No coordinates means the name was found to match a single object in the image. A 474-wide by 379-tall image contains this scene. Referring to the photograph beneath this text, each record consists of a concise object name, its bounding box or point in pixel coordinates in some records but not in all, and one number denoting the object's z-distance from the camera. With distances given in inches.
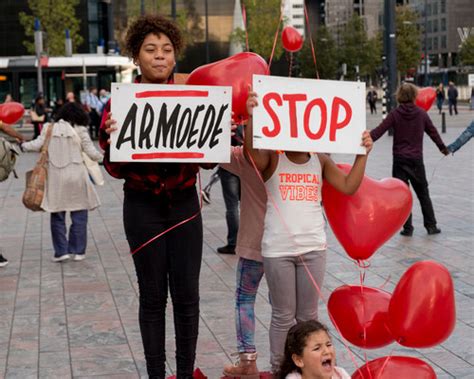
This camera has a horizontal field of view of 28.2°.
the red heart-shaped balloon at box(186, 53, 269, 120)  186.5
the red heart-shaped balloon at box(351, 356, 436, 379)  164.1
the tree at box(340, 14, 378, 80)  2709.2
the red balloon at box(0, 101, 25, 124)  358.0
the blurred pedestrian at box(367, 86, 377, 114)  1876.2
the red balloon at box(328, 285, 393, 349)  171.5
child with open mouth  154.9
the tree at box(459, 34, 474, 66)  2847.0
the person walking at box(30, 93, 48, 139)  1019.3
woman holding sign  179.3
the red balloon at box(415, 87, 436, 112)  390.6
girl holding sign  181.6
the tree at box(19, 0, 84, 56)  2005.4
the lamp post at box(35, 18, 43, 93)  1134.1
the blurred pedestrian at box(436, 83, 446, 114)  1733.5
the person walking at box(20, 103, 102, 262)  355.6
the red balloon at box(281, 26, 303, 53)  243.4
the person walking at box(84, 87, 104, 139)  1088.0
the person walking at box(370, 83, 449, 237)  396.8
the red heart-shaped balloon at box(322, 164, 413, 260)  181.9
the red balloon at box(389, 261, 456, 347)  159.0
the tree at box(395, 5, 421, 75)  2628.0
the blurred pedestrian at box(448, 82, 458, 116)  1649.9
